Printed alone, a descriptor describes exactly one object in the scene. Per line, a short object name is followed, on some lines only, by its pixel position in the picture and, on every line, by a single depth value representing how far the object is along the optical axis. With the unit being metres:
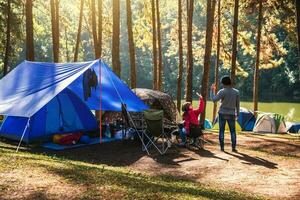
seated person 10.84
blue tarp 11.33
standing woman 10.23
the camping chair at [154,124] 10.55
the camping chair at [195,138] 10.64
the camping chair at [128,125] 11.24
